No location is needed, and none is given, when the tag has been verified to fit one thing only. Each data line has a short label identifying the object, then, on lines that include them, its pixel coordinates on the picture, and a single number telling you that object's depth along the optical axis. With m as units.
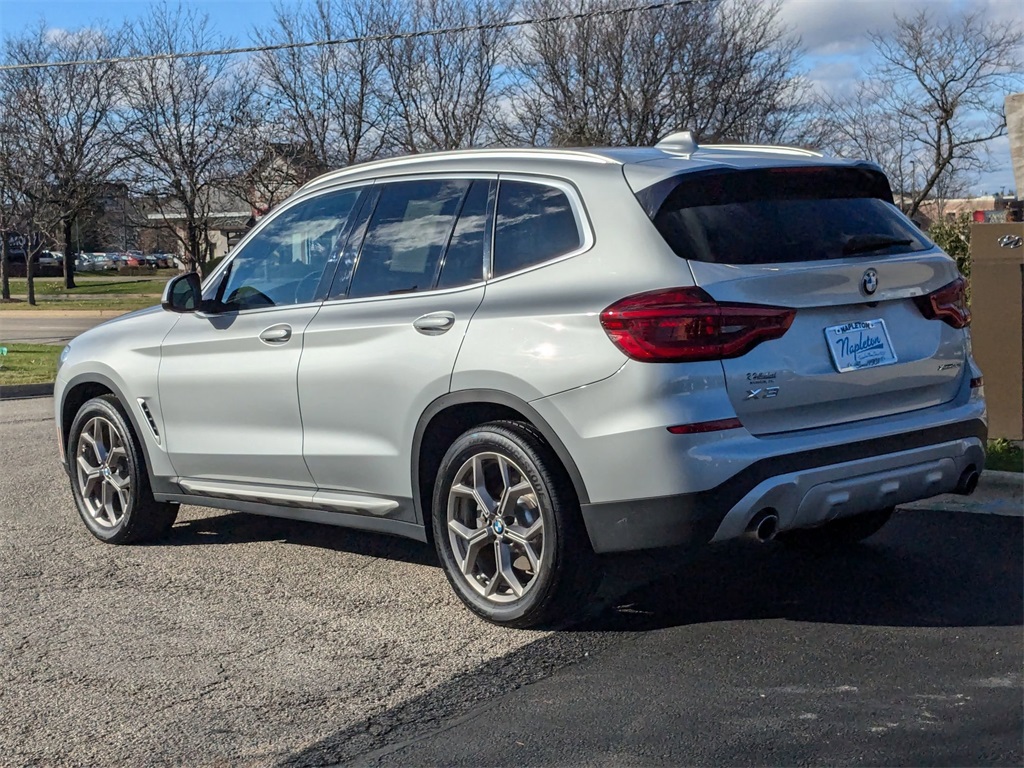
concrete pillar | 6.57
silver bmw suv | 4.16
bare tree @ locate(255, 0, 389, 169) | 35.06
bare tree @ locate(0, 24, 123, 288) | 40.38
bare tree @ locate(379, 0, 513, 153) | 34.62
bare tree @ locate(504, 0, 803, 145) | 34.12
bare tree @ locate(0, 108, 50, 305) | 39.72
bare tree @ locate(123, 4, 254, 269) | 37.41
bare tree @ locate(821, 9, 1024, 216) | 36.38
